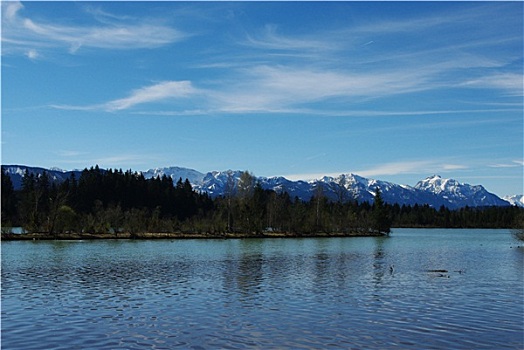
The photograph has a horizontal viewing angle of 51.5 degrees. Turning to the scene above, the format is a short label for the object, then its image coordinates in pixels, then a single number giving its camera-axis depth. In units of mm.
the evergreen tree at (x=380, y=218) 149875
